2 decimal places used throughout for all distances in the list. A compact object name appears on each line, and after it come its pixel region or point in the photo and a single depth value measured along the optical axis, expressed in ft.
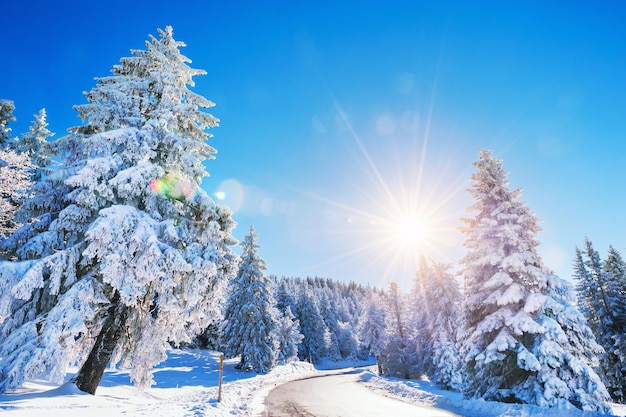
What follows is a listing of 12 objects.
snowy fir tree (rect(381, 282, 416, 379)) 111.55
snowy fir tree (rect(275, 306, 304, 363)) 142.31
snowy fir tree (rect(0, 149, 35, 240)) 34.30
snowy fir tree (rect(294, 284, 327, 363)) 203.10
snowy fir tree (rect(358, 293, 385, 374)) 177.33
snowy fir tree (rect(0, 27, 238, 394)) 27.53
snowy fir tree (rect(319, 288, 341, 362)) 244.96
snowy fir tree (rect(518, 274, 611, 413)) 36.76
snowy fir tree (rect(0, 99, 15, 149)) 58.34
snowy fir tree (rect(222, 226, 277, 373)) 106.32
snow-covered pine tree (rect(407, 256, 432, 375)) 99.35
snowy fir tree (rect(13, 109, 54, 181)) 63.77
